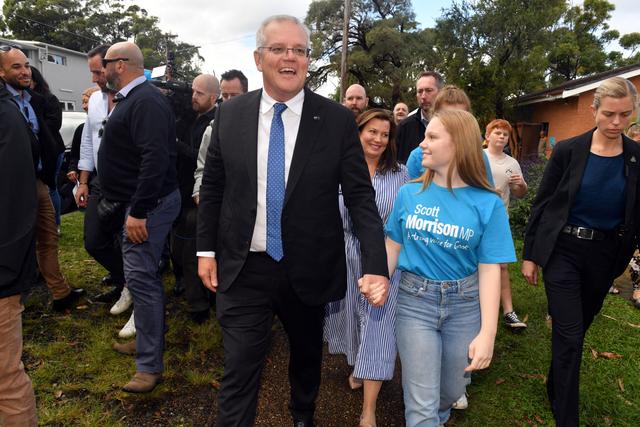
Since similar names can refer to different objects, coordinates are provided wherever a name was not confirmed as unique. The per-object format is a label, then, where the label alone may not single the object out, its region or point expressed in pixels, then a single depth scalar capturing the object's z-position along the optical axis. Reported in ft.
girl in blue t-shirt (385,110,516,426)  8.10
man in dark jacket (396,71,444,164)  14.84
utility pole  73.96
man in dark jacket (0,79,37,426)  7.47
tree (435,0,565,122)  64.90
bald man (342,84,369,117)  17.40
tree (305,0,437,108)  103.09
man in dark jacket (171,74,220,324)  15.23
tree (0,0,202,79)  150.00
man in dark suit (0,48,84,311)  14.64
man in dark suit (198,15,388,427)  8.10
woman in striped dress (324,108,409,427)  10.65
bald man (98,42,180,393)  10.94
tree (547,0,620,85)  113.39
